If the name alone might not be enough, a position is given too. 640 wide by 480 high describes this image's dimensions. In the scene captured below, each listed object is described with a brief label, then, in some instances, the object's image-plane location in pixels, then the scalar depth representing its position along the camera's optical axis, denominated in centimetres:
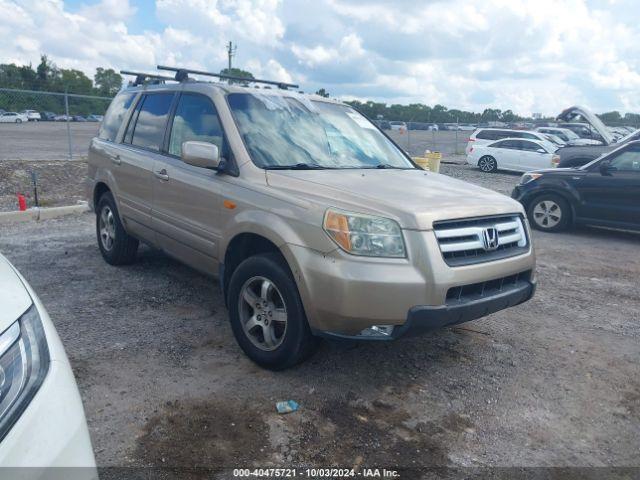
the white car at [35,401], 149
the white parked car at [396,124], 4630
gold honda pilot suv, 312
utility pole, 5411
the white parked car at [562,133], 2803
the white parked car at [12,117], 3482
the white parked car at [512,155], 2002
